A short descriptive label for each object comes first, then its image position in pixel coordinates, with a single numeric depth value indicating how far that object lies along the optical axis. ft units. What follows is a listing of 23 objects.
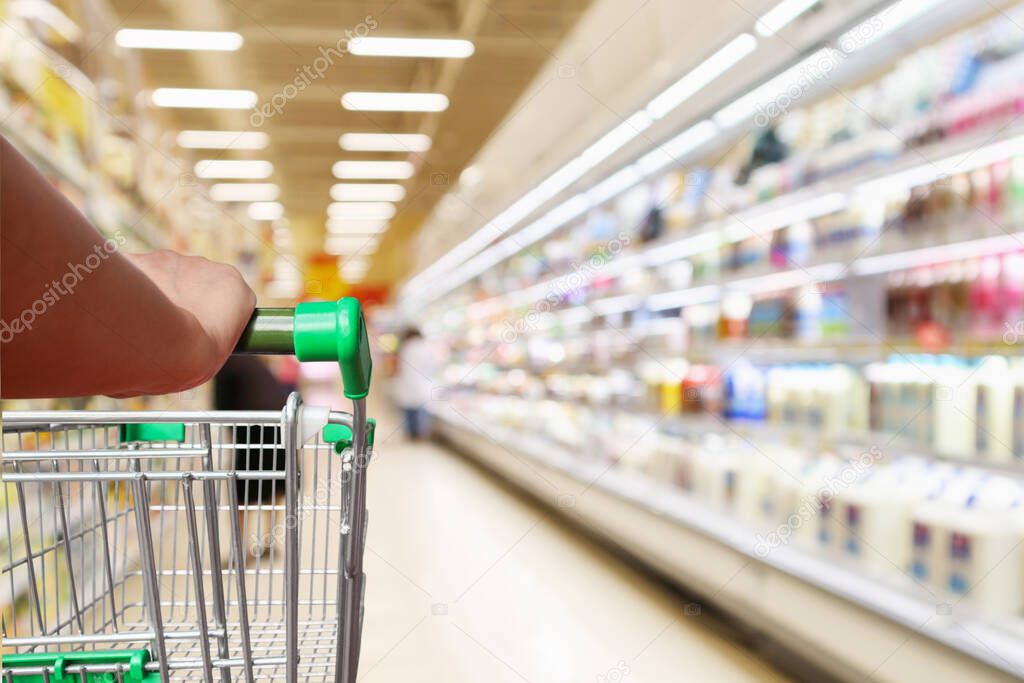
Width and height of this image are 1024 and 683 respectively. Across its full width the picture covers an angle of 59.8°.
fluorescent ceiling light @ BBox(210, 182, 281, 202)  42.32
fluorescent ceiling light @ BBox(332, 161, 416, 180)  36.78
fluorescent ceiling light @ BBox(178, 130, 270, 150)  32.35
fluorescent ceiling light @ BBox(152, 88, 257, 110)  26.94
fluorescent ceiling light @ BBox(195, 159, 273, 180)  37.65
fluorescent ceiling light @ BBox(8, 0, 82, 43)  10.39
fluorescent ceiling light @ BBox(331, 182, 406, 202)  42.01
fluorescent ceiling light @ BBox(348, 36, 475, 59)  22.21
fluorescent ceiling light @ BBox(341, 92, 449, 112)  26.91
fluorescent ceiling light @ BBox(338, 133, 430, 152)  31.99
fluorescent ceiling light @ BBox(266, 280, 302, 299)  89.74
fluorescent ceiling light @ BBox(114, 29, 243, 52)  21.63
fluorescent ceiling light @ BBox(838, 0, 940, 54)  8.55
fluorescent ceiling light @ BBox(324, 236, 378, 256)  64.23
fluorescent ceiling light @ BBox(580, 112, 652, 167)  14.85
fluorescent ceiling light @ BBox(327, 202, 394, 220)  47.84
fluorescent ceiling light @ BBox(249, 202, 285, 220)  48.91
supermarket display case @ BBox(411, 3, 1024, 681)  8.21
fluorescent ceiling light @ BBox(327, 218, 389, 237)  54.44
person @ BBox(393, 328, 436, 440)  34.68
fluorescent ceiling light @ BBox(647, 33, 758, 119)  11.34
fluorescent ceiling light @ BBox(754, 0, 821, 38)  10.05
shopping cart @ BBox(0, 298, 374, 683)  2.87
